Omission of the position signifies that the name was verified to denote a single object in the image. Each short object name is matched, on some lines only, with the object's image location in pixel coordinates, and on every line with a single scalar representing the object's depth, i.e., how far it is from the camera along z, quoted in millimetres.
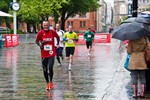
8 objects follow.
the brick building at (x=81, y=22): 111875
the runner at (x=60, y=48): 18906
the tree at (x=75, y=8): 71662
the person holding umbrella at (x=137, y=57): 10289
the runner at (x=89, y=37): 28239
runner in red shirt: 12047
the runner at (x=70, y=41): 18047
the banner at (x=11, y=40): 36144
